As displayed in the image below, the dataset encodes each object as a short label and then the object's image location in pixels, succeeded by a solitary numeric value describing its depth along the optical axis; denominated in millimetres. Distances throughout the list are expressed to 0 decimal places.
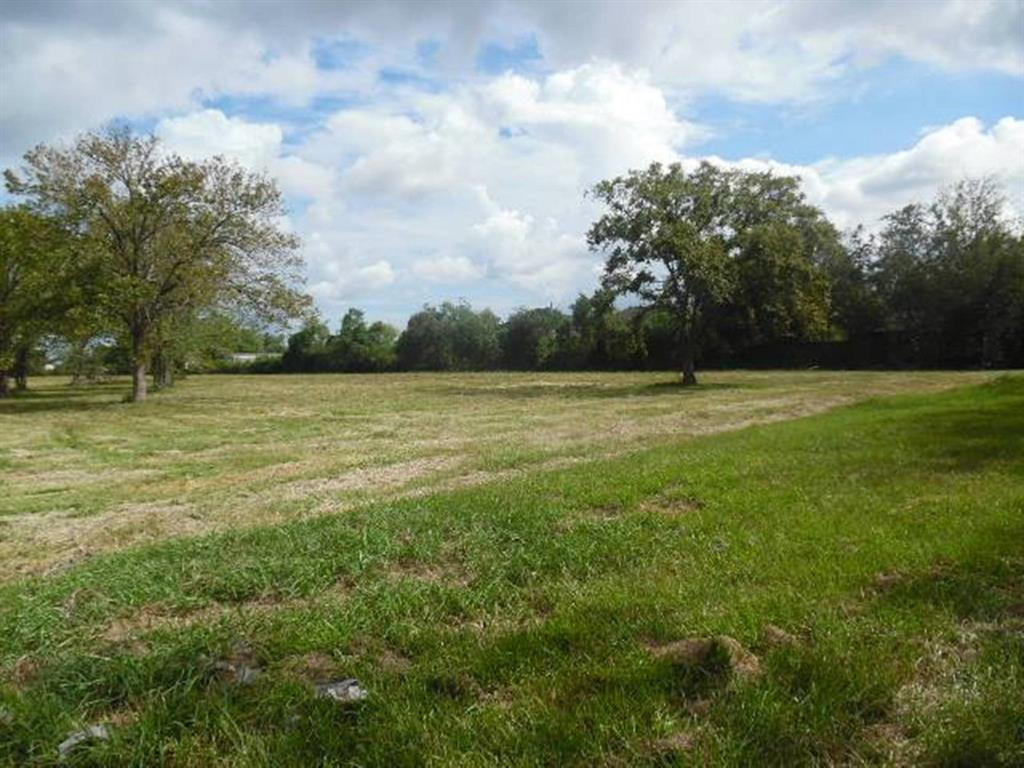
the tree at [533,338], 80625
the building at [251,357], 102994
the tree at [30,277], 33469
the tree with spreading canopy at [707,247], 36500
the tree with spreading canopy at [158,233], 33156
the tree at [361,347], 95688
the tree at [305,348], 98750
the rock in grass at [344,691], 4465
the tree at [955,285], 54844
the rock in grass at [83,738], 4044
